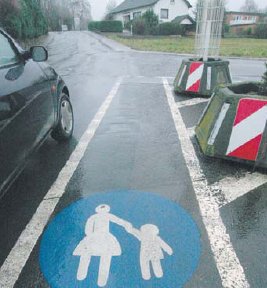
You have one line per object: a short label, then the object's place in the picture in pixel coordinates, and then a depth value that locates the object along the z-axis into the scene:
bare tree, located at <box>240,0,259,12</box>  131.50
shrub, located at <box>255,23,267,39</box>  41.97
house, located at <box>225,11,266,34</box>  72.69
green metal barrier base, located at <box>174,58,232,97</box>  7.74
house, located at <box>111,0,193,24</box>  58.34
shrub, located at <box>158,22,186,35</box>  44.78
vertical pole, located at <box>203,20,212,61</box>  7.95
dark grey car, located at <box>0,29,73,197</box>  2.87
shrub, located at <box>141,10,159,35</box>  45.12
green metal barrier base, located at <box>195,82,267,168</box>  3.89
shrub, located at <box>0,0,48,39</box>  20.59
